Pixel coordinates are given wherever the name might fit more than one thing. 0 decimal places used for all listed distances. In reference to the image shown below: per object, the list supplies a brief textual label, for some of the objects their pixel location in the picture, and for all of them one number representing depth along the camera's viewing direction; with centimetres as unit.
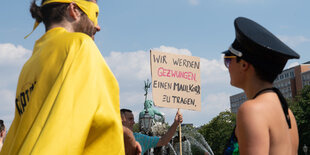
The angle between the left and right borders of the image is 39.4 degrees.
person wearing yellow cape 153
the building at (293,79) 10876
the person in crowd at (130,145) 379
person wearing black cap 219
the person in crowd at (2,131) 721
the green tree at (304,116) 4662
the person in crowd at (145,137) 588
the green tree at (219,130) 8141
